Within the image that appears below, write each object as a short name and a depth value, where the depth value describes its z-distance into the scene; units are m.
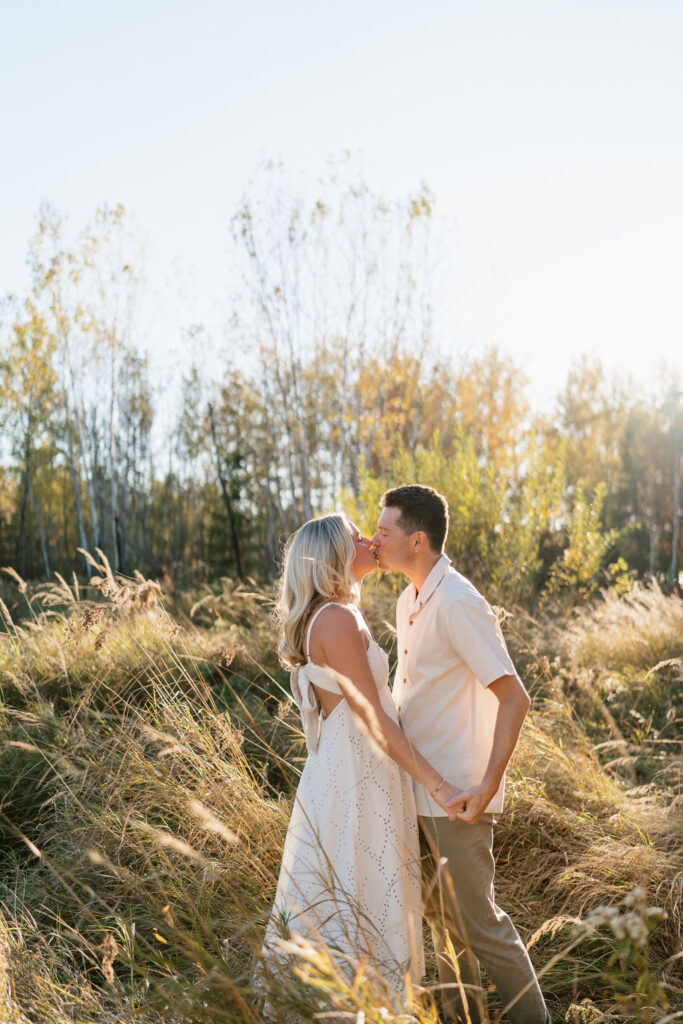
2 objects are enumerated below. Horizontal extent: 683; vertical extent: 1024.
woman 2.52
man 2.54
